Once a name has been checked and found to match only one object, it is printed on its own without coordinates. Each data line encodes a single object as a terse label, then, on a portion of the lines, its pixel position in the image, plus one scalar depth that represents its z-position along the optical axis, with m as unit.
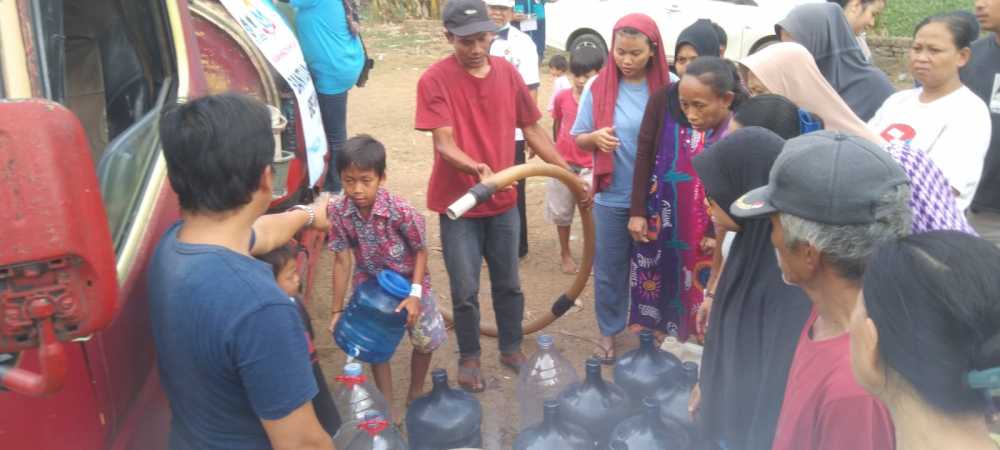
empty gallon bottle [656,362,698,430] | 3.23
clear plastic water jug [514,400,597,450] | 2.97
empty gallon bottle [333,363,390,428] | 3.51
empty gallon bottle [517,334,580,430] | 3.96
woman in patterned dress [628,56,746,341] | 3.58
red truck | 1.35
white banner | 4.23
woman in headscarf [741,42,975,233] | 3.32
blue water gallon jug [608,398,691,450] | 2.91
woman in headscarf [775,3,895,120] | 4.25
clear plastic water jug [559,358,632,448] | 3.27
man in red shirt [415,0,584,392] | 3.81
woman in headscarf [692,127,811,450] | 2.28
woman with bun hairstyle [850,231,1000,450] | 1.29
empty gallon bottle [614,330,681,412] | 3.49
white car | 11.20
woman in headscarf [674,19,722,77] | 4.62
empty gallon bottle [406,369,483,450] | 3.36
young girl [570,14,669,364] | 4.06
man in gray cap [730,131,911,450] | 1.81
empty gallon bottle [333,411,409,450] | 2.94
